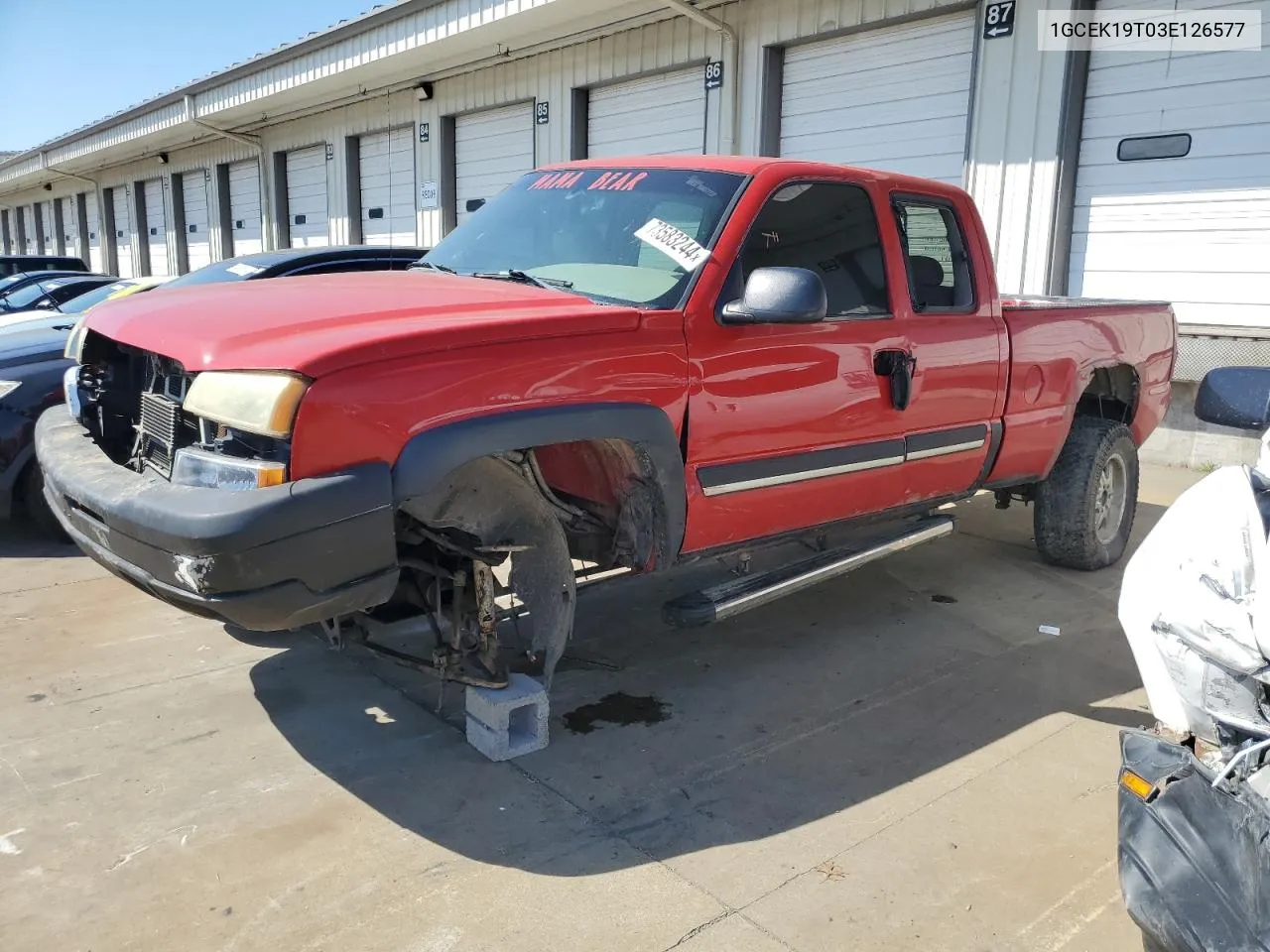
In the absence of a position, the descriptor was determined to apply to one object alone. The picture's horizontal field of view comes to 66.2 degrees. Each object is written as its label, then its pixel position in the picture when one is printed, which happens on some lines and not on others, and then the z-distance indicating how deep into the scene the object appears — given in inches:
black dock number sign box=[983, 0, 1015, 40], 341.4
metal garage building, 316.8
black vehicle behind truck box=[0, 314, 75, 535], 210.8
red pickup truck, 101.7
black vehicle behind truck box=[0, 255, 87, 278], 521.3
